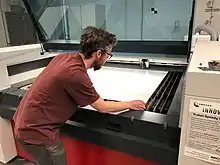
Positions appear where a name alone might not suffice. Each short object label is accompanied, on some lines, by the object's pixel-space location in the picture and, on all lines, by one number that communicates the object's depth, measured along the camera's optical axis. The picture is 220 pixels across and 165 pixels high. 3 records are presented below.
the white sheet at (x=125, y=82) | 1.61
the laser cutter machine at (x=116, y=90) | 1.21
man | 1.13
